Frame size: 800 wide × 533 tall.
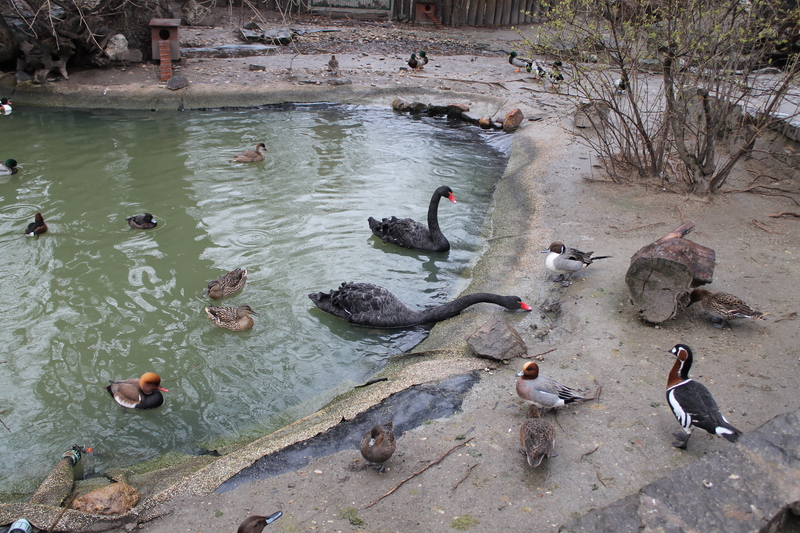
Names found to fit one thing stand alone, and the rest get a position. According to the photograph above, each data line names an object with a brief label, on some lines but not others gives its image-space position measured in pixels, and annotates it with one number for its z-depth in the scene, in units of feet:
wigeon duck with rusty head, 15.01
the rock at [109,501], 12.74
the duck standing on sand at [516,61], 62.75
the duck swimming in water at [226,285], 23.08
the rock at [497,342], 18.47
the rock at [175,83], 48.65
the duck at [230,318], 21.54
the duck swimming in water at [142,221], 28.63
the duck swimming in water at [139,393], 17.80
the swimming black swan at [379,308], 22.56
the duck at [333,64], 54.60
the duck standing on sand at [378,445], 13.46
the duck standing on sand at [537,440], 13.08
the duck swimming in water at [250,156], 37.55
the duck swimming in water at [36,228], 27.55
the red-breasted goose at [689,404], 12.73
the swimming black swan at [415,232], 28.58
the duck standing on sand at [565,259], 22.52
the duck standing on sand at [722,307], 17.93
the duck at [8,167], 34.35
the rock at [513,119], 45.47
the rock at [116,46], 50.85
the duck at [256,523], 11.13
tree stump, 18.80
